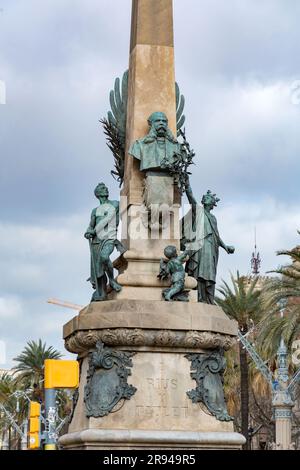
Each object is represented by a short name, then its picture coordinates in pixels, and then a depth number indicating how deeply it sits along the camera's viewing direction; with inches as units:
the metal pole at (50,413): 506.6
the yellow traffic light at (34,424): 669.3
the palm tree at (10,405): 2682.1
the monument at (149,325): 683.4
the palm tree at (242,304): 1851.6
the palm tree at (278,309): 1502.2
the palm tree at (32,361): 2509.8
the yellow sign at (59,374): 487.5
